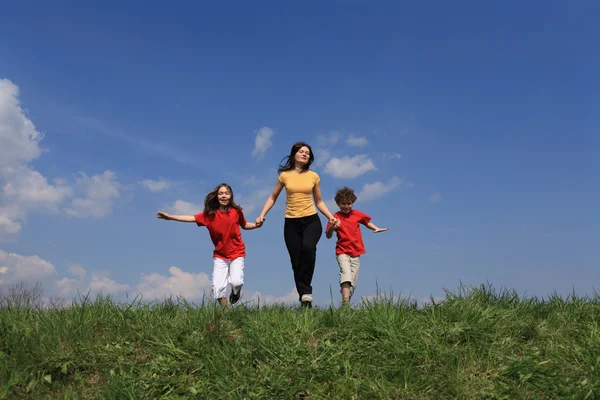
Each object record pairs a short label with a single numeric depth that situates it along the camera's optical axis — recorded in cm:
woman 857
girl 857
